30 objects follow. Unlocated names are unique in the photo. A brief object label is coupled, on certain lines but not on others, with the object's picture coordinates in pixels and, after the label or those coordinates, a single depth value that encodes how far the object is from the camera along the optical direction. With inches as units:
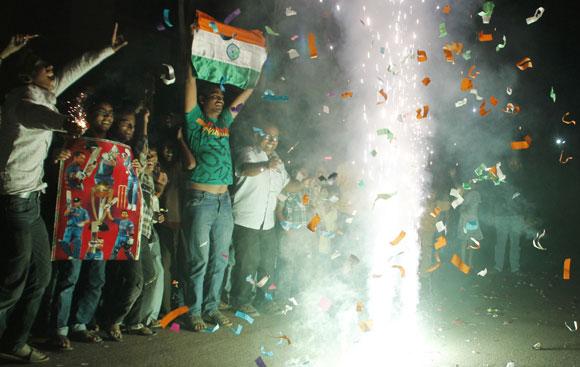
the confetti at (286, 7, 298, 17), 302.1
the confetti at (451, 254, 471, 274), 368.7
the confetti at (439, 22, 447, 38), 324.2
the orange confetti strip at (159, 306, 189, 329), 188.2
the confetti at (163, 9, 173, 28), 261.8
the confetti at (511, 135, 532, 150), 432.1
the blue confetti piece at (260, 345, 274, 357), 155.2
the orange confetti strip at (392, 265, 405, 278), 253.8
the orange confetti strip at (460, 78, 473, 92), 385.0
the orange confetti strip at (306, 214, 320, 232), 245.9
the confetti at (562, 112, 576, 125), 618.4
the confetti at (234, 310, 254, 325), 204.2
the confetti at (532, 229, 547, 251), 486.0
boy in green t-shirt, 184.5
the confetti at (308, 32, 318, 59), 299.5
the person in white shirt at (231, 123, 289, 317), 214.2
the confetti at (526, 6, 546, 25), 550.8
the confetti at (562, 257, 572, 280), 370.5
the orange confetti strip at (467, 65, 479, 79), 459.2
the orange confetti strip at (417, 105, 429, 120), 398.7
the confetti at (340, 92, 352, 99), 332.6
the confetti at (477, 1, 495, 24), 297.7
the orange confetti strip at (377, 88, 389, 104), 352.3
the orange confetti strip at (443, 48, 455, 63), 288.8
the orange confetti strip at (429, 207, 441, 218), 281.8
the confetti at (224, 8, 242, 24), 288.9
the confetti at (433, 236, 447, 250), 341.9
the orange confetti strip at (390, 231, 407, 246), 297.9
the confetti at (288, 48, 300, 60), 309.1
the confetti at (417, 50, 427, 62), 355.1
